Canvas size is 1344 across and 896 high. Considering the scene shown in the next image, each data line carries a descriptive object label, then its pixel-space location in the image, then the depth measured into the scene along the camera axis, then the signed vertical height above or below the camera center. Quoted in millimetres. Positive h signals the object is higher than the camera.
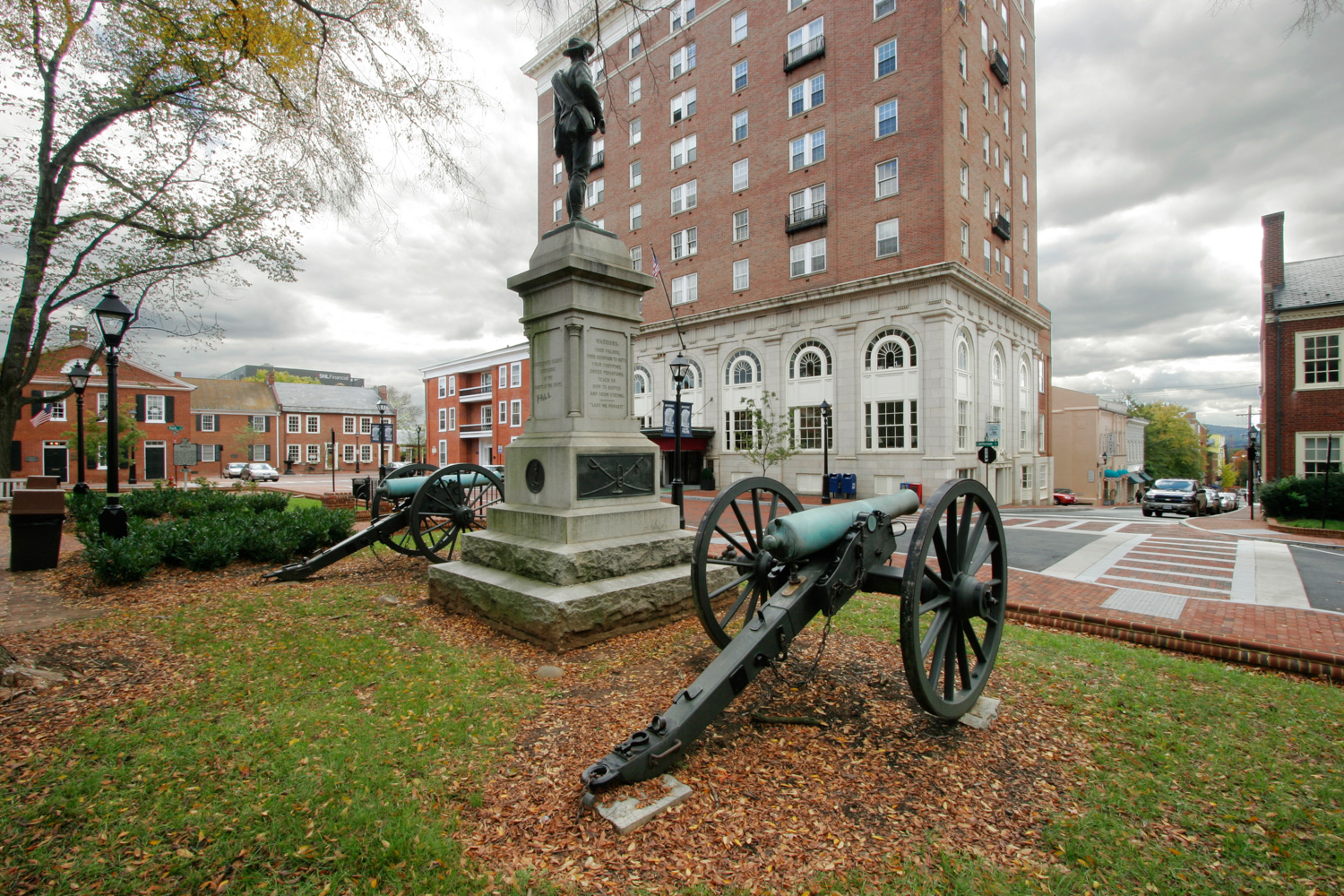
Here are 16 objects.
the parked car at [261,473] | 40562 -1927
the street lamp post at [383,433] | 19603 +553
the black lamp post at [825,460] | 18638 -563
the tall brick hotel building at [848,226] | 22516 +9765
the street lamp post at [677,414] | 11791 +742
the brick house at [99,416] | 38438 +1737
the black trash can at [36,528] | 8328 -1162
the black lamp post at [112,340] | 8312 +1585
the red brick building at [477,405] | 43844 +3309
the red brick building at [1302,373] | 23125 +2804
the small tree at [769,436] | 23844 +338
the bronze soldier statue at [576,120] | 6699 +3811
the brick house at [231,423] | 50531 +2125
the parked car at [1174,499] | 25391 -2509
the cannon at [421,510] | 7539 -873
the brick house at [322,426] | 56000 +1934
